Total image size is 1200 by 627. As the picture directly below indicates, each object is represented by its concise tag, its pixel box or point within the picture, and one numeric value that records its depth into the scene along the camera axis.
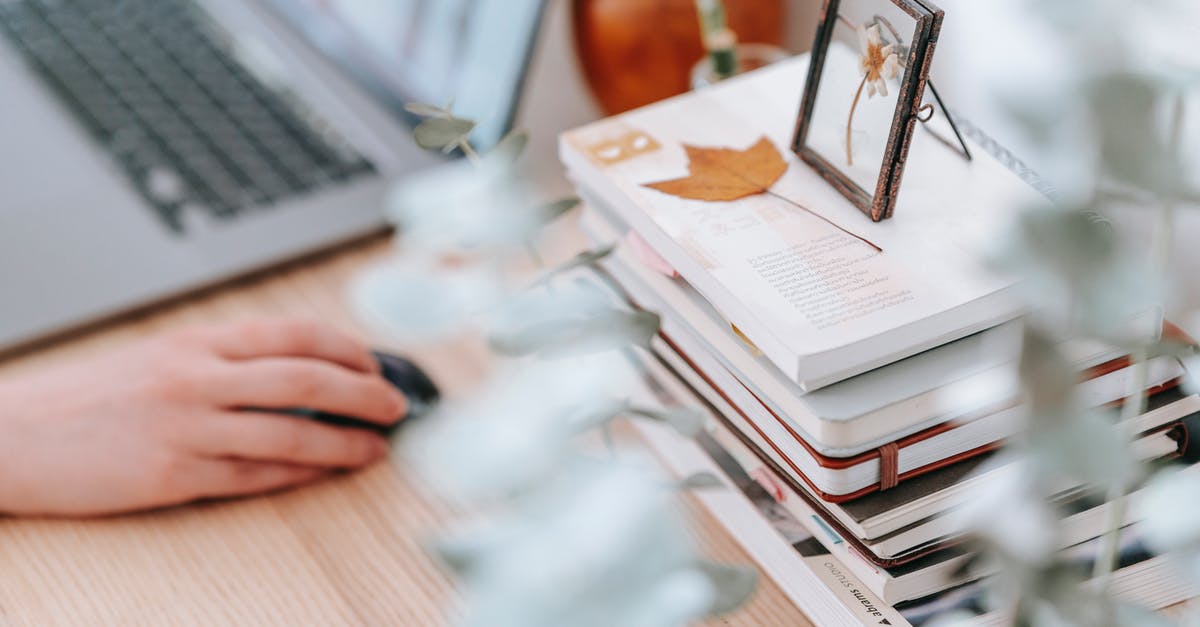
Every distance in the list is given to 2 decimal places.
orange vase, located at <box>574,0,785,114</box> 1.42
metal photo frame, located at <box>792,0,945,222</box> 1.07
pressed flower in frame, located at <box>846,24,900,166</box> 1.09
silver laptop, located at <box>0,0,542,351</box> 1.42
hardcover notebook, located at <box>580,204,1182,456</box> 1.06
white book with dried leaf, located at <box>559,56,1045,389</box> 1.06
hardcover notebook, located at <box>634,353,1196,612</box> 1.10
